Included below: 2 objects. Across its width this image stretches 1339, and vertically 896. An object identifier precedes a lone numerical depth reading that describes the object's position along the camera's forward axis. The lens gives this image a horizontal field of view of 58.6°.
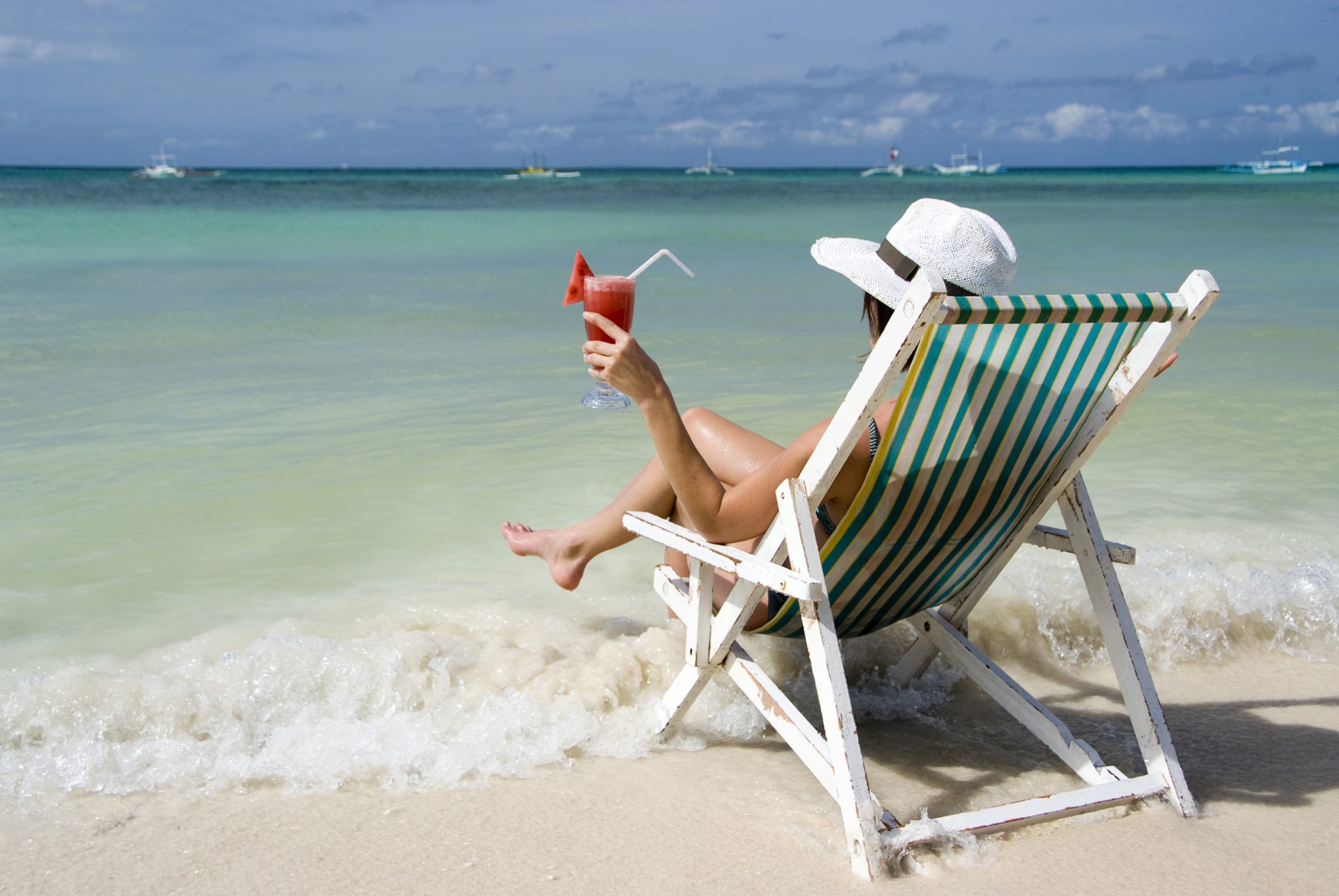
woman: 2.32
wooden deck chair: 2.13
